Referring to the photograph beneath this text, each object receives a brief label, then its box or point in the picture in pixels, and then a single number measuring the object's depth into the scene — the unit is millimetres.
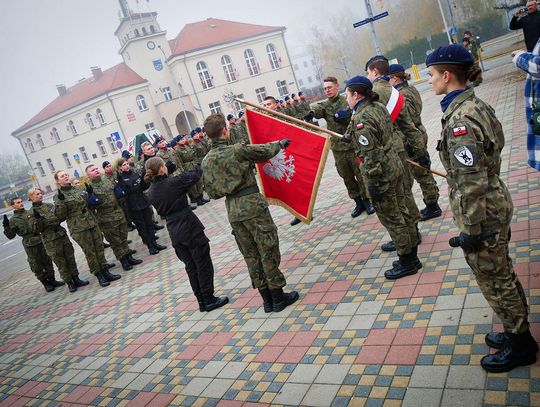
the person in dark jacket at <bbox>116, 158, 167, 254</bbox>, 9477
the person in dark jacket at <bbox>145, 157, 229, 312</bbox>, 5172
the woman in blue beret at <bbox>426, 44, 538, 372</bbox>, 2566
